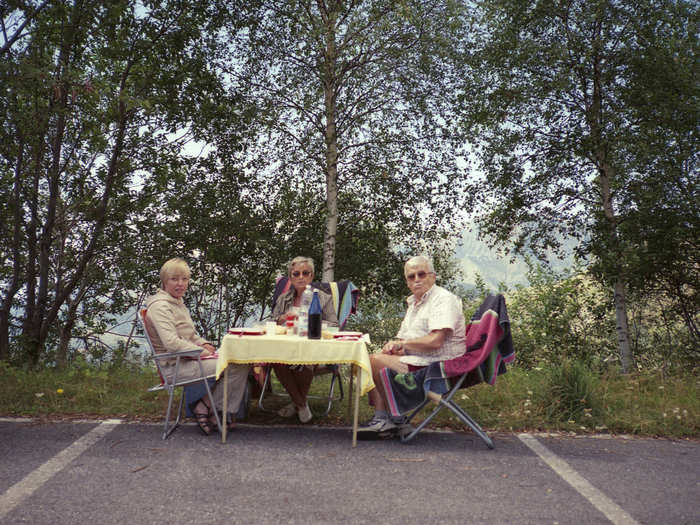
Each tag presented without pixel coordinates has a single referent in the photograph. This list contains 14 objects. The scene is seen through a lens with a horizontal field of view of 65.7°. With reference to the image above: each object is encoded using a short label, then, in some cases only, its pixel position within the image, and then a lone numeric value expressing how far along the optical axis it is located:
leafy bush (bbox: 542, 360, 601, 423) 4.57
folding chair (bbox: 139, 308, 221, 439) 3.89
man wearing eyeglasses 3.96
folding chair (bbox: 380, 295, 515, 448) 3.84
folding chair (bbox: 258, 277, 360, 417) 5.13
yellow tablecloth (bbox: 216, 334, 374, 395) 3.79
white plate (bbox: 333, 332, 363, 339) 4.12
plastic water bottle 4.08
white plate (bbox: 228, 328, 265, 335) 4.17
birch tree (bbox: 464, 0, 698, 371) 9.64
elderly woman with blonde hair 3.99
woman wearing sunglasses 4.48
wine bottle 3.88
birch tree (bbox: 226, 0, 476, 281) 10.62
